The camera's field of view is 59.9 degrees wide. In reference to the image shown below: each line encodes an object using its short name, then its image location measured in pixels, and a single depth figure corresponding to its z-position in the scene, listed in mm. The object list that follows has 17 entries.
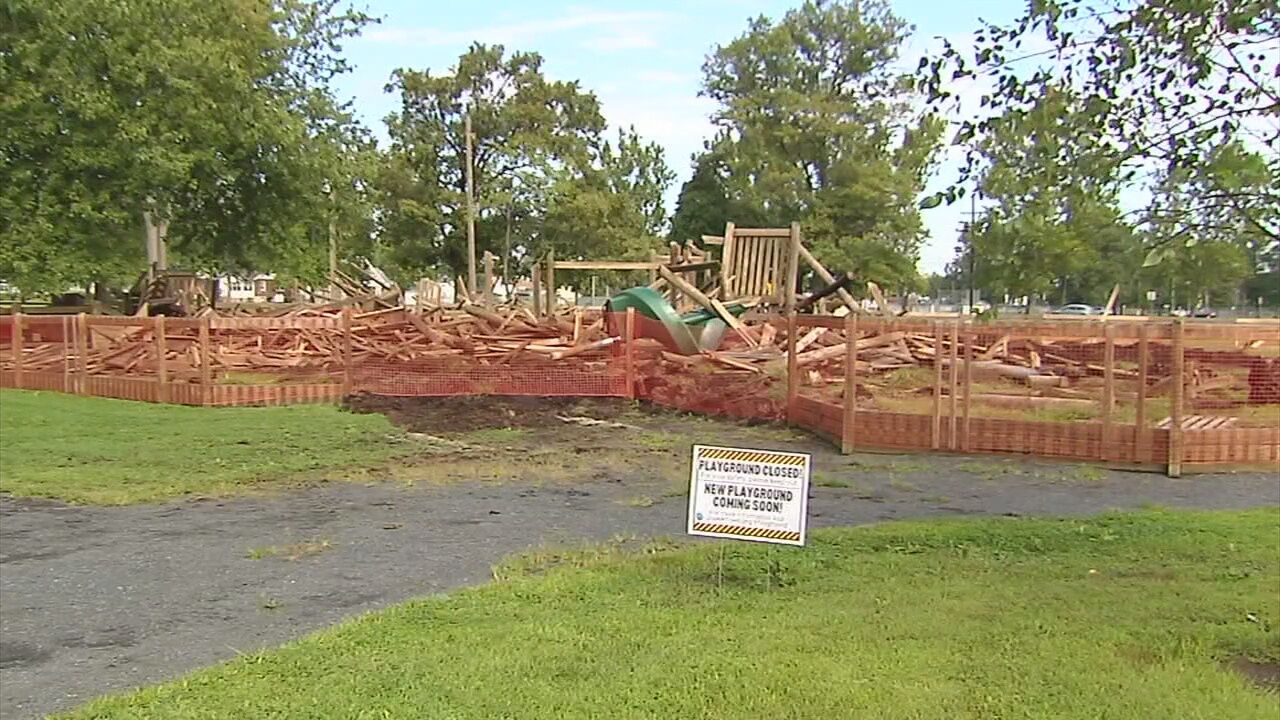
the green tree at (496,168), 47781
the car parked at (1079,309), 58975
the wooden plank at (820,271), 19906
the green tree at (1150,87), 4297
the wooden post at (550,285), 21839
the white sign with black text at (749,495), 5926
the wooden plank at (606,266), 20577
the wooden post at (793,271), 19047
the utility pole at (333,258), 29375
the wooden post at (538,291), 23214
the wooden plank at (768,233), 20188
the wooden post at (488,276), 26734
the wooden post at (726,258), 20391
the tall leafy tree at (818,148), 50938
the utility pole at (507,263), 48281
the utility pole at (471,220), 42431
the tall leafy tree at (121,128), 23750
